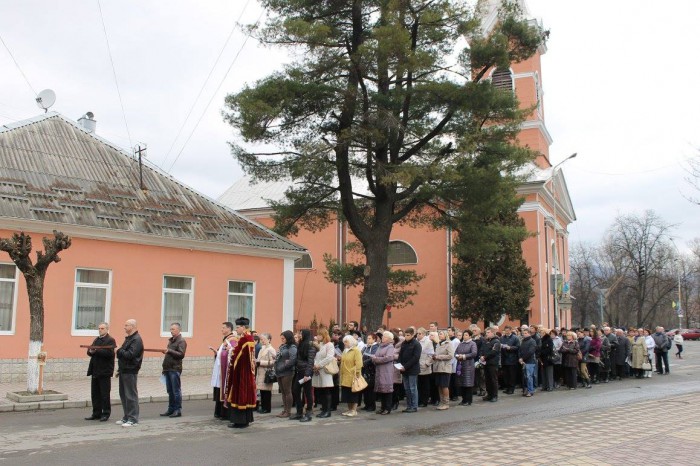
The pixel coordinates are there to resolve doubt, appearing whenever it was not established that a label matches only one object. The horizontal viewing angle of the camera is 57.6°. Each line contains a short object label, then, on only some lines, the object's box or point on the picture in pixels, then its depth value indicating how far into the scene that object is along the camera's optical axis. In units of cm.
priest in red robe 1072
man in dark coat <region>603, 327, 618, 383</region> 2056
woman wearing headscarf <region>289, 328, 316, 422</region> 1198
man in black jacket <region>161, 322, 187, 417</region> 1162
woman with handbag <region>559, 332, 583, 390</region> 1788
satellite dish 2123
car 6712
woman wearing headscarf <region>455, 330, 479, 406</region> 1408
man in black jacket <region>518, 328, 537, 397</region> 1598
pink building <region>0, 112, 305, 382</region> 1714
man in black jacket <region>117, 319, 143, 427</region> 1070
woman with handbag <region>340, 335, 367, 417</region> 1251
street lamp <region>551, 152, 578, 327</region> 3258
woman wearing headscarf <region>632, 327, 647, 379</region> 2150
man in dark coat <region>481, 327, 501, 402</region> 1489
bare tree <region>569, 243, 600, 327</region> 6556
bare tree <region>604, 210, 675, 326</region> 5781
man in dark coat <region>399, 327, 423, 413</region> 1291
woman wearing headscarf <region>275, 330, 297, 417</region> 1202
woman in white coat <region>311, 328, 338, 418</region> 1240
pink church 3525
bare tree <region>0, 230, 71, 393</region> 1313
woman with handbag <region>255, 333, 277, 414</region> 1225
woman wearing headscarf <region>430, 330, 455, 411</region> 1359
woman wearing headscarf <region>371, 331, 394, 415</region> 1273
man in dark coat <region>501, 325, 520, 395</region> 1634
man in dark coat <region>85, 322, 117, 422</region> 1109
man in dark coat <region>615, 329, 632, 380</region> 2091
